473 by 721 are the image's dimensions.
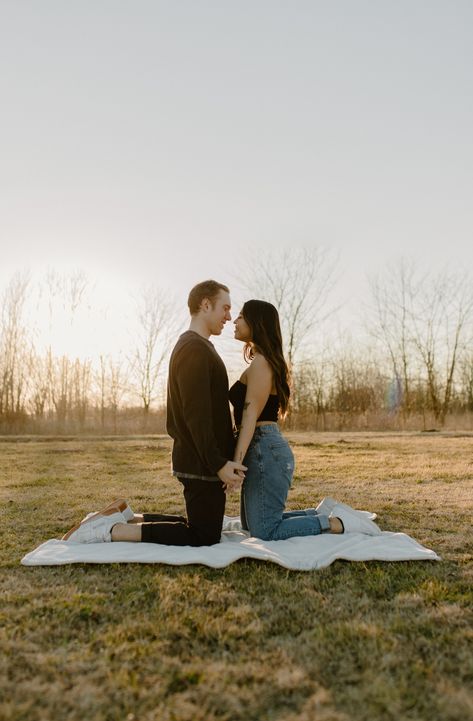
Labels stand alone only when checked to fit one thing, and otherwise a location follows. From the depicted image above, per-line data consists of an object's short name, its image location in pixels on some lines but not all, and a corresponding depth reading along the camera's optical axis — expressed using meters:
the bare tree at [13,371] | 22.38
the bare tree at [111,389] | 25.39
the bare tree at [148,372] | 26.41
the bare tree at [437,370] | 27.45
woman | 4.03
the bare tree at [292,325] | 25.34
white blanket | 3.57
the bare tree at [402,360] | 27.47
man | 3.78
